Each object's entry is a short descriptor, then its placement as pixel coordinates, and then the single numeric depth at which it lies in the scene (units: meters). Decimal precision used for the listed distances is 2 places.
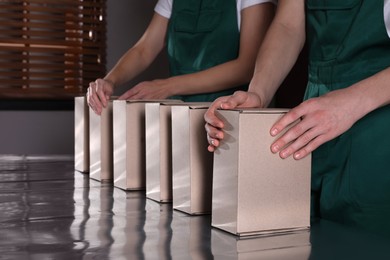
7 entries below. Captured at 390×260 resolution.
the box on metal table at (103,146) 2.19
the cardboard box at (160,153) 1.82
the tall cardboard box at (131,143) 1.99
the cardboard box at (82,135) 2.40
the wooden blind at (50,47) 5.07
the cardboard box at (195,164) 1.66
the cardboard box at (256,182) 1.46
